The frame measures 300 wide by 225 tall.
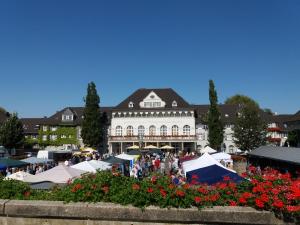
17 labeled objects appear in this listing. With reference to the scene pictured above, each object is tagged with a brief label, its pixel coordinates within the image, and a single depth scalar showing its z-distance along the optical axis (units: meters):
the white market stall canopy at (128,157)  22.06
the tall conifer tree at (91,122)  44.89
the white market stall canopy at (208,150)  27.15
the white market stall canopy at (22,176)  10.31
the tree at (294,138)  38.49
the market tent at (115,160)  19.16
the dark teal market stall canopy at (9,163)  17.14
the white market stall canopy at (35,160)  21.40
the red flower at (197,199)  3.19
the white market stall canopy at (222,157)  20.52
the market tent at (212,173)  9.96
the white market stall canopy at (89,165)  14.19
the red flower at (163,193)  3.27
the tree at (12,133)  40.13
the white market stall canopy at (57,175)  10.40
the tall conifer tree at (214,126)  41.26
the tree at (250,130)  32.25
